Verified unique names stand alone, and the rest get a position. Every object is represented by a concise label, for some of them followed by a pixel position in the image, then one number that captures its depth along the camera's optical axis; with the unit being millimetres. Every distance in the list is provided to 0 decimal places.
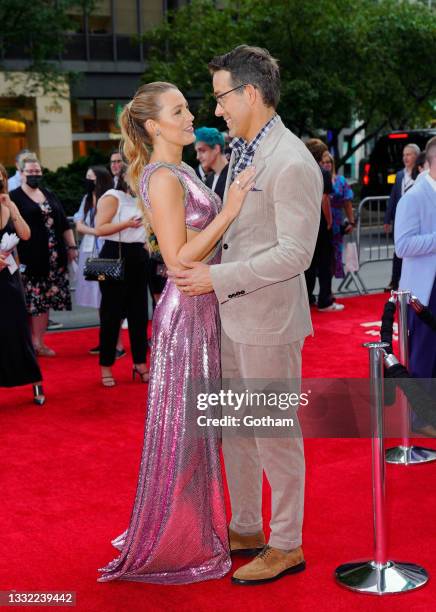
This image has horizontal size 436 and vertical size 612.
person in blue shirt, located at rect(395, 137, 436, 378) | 5547
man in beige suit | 3488
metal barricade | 12473
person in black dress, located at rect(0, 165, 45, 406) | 6703
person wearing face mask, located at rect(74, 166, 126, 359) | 8125
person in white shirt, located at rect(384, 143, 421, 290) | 10102
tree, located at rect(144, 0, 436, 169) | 23219
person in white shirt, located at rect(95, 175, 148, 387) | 7215
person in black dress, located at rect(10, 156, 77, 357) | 8195
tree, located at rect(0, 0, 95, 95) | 19922
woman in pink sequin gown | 3889
